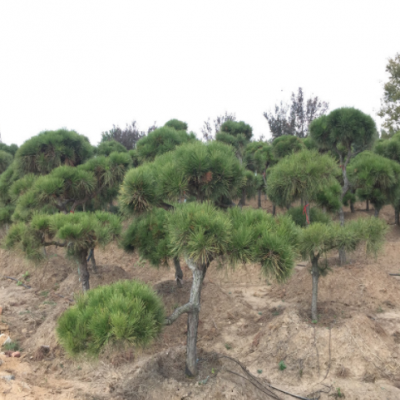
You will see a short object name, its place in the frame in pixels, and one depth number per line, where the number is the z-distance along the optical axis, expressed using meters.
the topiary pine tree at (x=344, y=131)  7.96
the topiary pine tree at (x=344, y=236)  5.44
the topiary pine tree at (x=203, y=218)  3.62
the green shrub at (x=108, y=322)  3.07
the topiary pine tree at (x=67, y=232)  5.68
